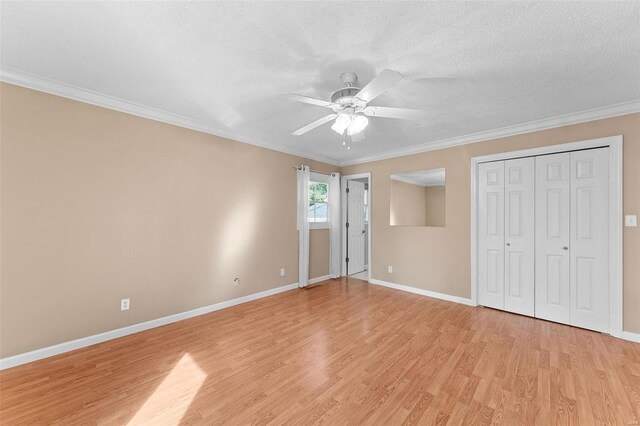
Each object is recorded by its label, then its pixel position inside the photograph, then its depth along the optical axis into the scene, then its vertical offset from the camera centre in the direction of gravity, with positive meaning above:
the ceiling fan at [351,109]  2.21 +0.97
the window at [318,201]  5.19 +0.28
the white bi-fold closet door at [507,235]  3.49 -0.26
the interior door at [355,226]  5.77 -0.26
